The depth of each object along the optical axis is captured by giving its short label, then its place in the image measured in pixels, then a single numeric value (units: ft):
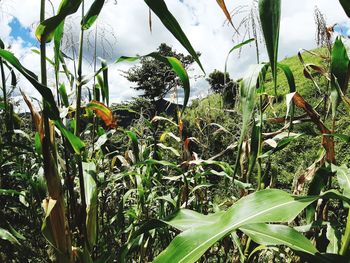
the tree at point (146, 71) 65.51
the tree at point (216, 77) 46.62
